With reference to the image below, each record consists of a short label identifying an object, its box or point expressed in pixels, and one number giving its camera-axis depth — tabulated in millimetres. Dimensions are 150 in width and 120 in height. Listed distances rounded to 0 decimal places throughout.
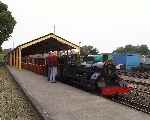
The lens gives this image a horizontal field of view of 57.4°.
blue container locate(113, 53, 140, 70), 14732
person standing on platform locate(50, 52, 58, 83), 7712
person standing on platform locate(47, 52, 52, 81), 7783
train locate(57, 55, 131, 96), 5367
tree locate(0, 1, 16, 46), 20525
